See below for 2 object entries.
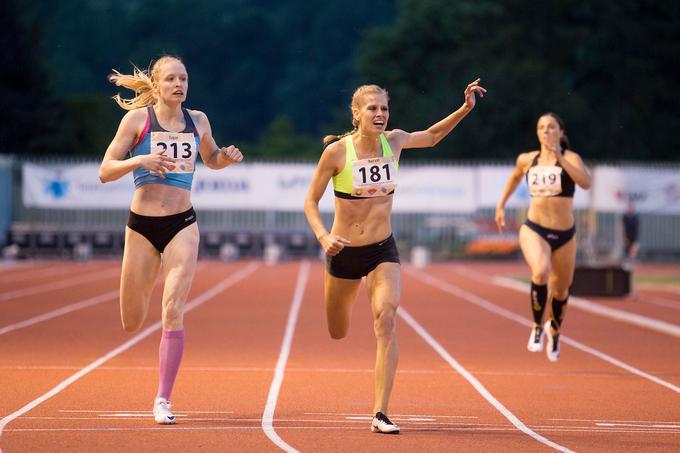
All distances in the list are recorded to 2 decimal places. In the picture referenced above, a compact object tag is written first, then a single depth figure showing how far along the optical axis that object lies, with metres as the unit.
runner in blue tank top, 18.05
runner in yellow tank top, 17.95
